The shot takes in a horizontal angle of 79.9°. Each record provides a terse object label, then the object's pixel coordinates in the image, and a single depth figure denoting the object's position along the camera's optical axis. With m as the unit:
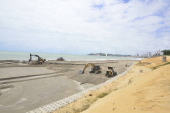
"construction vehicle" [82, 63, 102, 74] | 20.98
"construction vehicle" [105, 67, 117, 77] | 18.58
